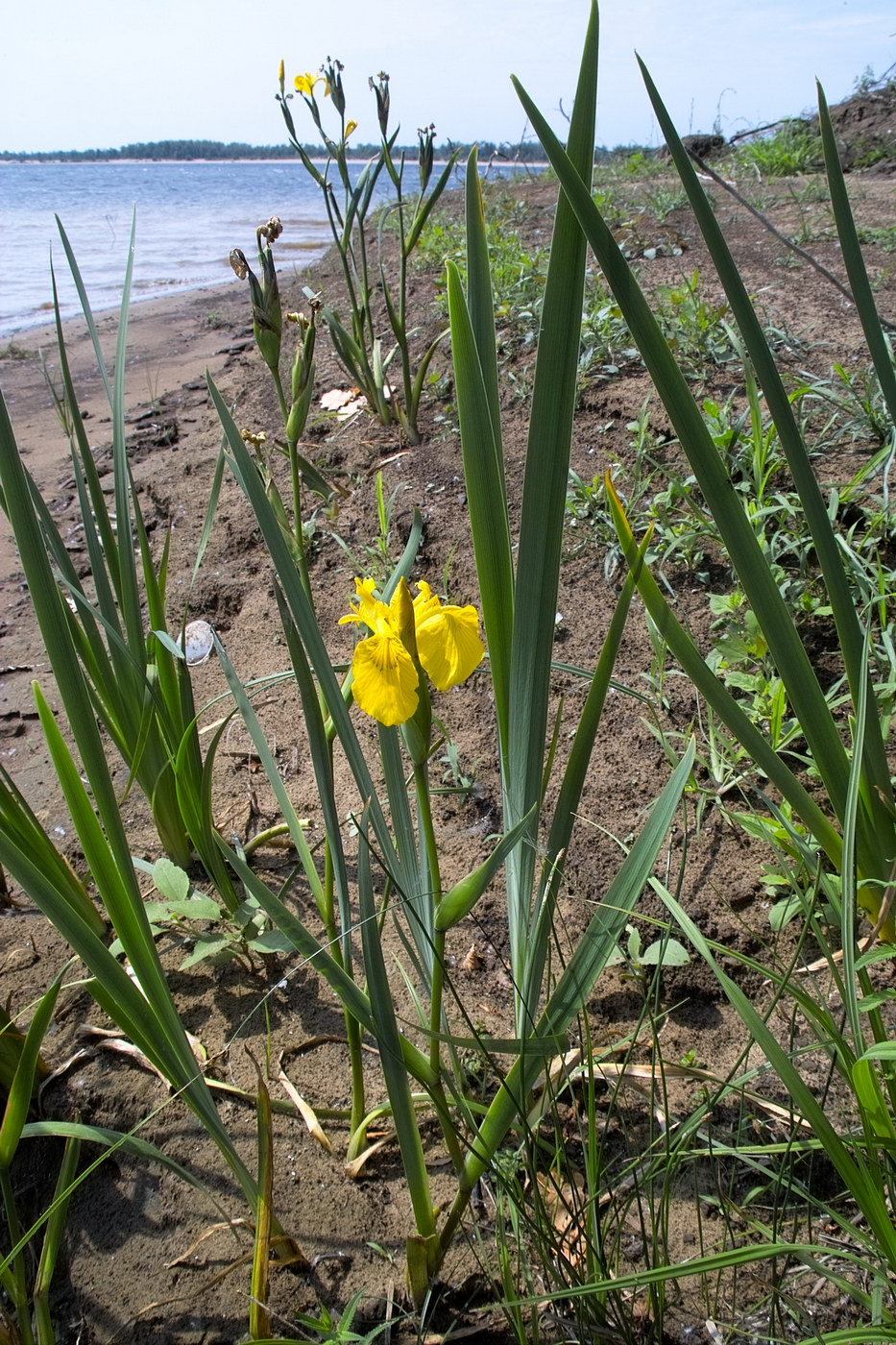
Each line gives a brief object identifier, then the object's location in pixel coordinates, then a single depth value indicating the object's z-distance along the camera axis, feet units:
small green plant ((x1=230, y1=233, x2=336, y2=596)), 2.52
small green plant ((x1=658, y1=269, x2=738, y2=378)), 7.53
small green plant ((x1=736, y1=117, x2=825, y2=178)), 21.94
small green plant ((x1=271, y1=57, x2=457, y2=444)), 7.52
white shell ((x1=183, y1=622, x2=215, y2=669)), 6.22
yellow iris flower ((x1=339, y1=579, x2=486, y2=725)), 1.92
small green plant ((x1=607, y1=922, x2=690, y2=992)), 3.41
